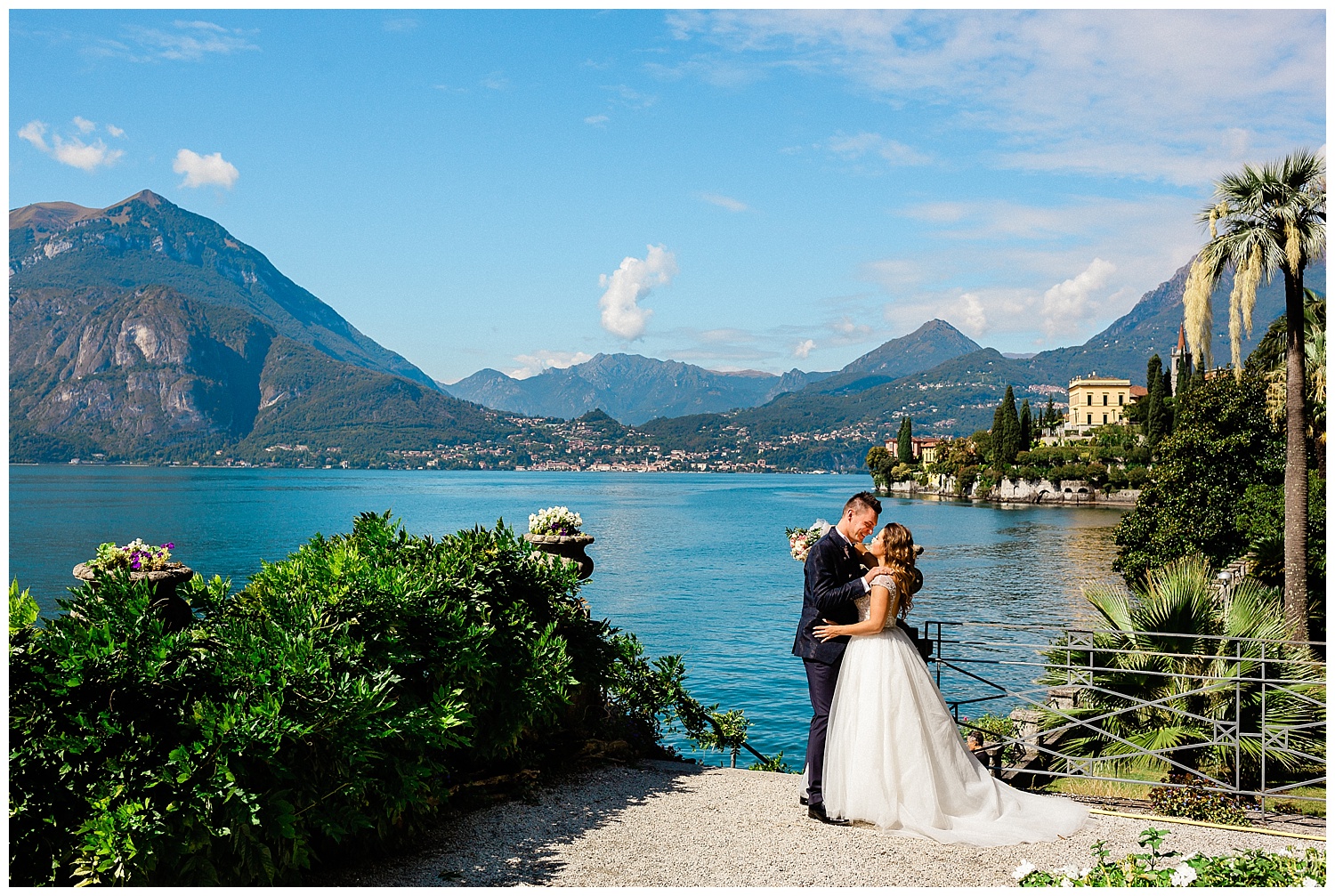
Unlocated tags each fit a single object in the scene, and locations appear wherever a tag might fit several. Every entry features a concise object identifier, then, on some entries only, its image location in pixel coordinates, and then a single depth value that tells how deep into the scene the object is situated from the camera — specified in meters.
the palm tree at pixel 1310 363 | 13.94
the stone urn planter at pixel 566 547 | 7.17
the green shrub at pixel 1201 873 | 3.61
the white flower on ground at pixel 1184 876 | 3.49
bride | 5.02
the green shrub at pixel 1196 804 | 5.41
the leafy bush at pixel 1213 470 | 25.75
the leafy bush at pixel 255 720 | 3.67
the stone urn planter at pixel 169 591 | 4.42
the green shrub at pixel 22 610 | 3.95
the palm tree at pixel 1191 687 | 6.45
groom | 5.19
